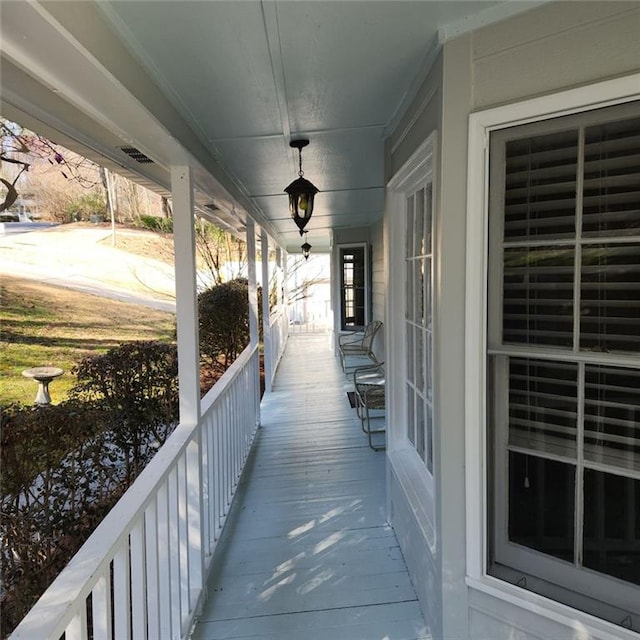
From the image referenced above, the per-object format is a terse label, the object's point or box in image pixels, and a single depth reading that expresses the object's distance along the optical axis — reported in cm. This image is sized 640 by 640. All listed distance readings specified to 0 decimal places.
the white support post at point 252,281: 471
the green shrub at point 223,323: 686
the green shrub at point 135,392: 317
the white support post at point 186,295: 221
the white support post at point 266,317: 620
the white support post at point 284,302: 1007
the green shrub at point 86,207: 492
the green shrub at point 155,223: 719
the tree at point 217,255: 859
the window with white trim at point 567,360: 137
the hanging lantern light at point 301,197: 283
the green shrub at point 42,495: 218
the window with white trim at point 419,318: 222
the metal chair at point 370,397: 442
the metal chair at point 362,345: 691
